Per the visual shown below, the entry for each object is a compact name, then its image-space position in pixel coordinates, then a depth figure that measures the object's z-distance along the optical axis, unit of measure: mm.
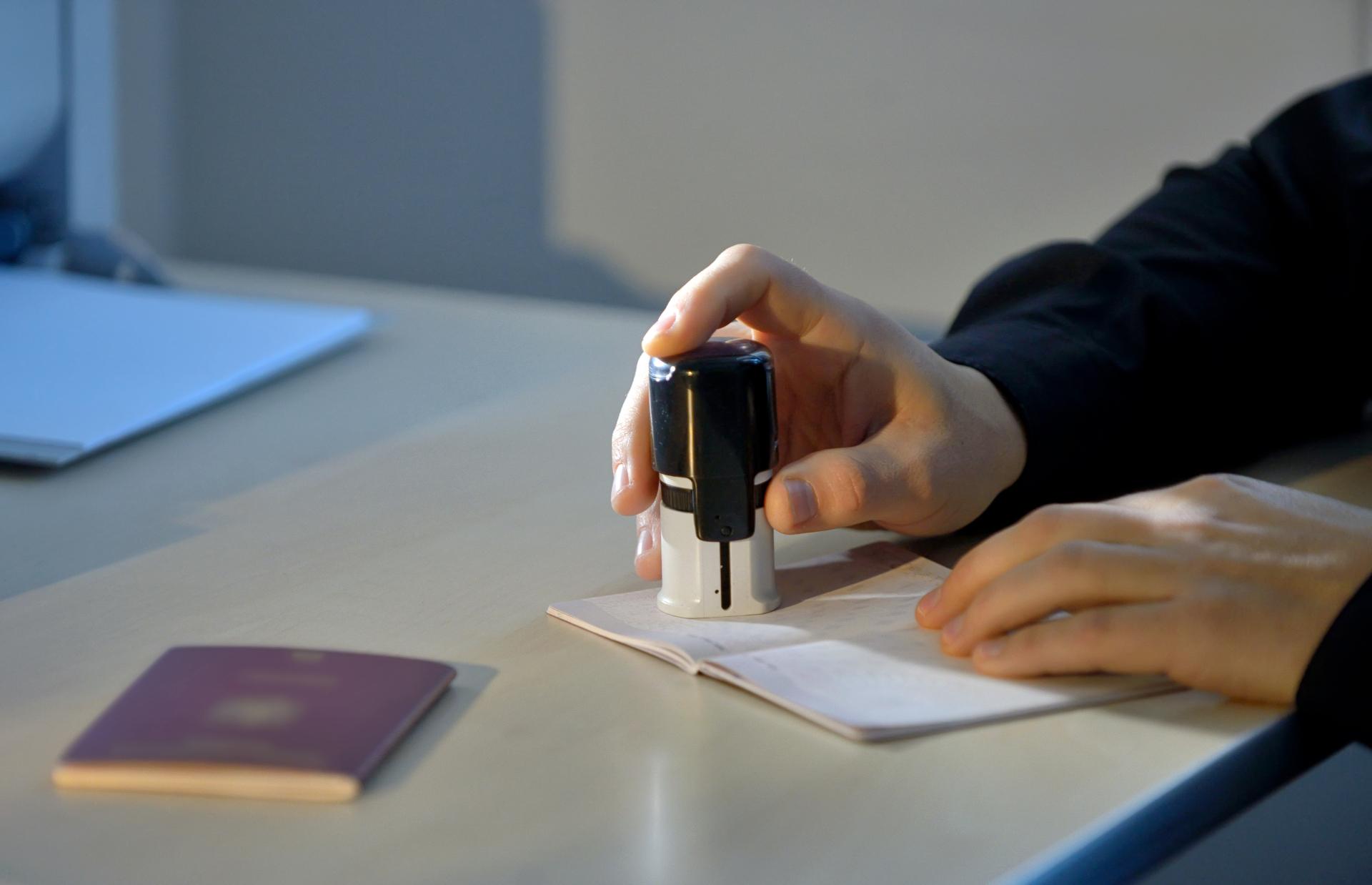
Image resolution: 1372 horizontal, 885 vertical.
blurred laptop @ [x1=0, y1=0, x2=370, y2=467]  1271
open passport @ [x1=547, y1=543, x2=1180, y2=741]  978
